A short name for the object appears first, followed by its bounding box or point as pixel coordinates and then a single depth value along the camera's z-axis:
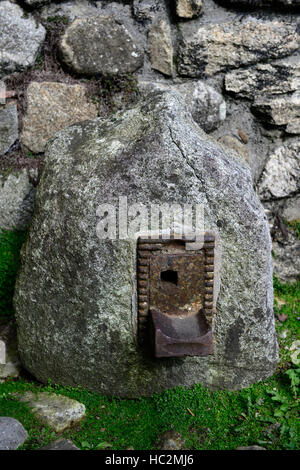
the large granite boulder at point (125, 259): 2.14
